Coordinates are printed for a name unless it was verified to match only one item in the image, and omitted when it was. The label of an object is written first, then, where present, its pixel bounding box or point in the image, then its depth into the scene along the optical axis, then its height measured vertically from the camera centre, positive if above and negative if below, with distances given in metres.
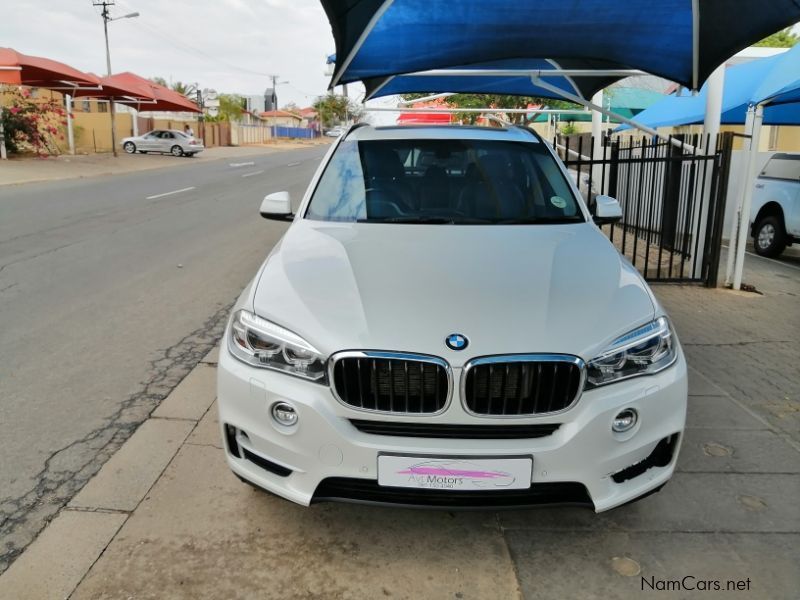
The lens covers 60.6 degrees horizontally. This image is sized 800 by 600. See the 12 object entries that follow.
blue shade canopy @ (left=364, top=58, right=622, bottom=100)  9.29 +0.83
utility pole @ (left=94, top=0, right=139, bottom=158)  47.31 +8.33
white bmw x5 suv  2.54 -0.91
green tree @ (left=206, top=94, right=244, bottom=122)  80.81 +3.34
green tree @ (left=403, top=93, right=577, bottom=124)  19.40 +1.13
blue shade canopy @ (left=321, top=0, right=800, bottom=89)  5.65 +0.98
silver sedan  39.91 -0.32
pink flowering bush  27.38 +0.57
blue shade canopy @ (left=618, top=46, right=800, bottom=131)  12.21 +0.73
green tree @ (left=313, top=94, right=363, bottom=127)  100.41 +4.52
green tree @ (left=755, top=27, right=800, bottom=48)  38.38 +5.90
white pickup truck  10.41 -0.96
